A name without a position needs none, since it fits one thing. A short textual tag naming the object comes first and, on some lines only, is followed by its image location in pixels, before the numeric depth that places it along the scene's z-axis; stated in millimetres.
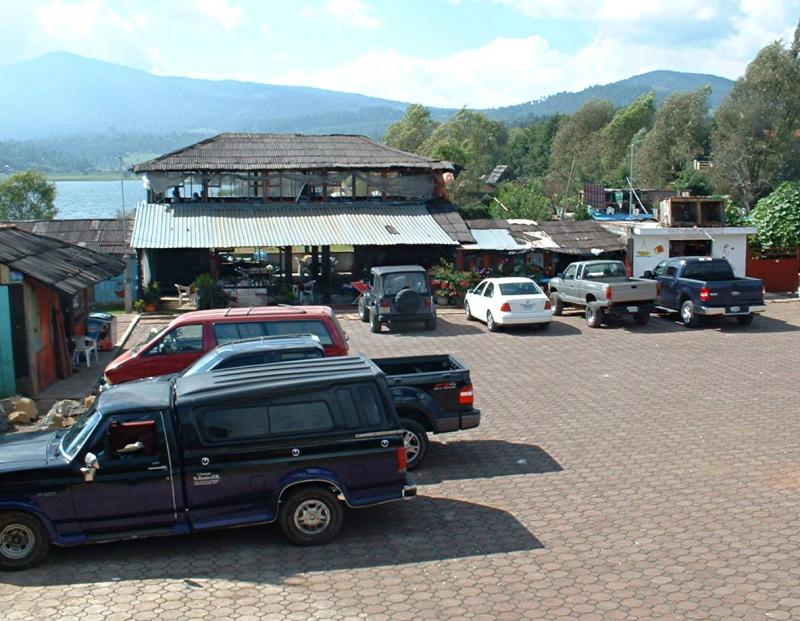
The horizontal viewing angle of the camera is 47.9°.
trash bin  21016
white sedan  22969
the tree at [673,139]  70562
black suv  23219
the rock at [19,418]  14367
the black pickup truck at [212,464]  8633
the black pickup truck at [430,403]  11398
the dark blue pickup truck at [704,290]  22703
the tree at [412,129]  81312
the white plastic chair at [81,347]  19391
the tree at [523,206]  41344
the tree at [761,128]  57562
